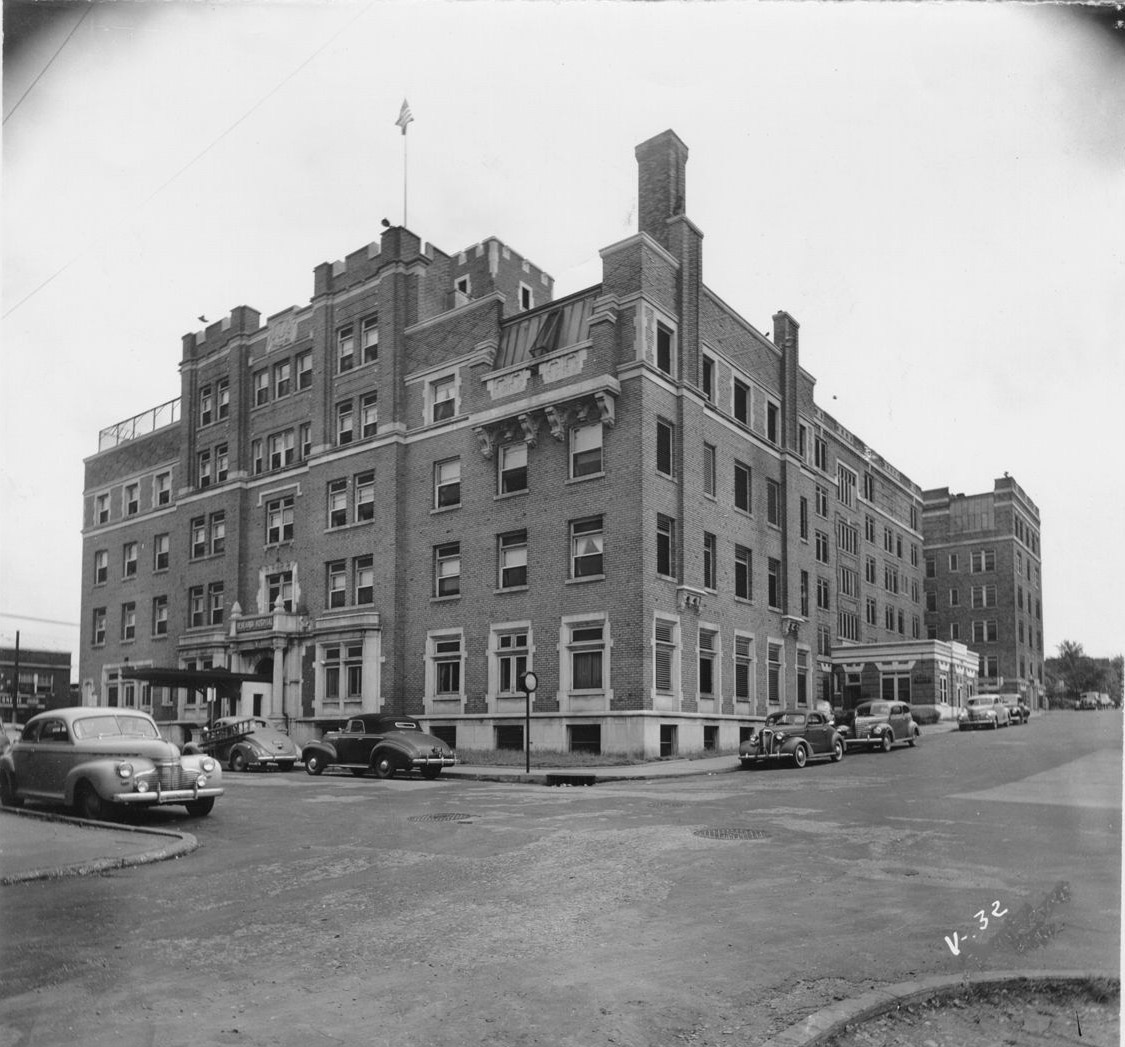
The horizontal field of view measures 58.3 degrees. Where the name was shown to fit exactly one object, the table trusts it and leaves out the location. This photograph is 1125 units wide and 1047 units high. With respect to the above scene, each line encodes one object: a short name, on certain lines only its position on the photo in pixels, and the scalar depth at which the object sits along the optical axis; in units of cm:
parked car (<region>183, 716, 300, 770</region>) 2767
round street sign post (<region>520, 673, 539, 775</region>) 2570
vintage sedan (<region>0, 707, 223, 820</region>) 1448
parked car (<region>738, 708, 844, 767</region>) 2534
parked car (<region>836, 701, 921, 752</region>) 3005
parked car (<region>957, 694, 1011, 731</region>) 4094
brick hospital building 3030
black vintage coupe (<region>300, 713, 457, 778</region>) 2458
